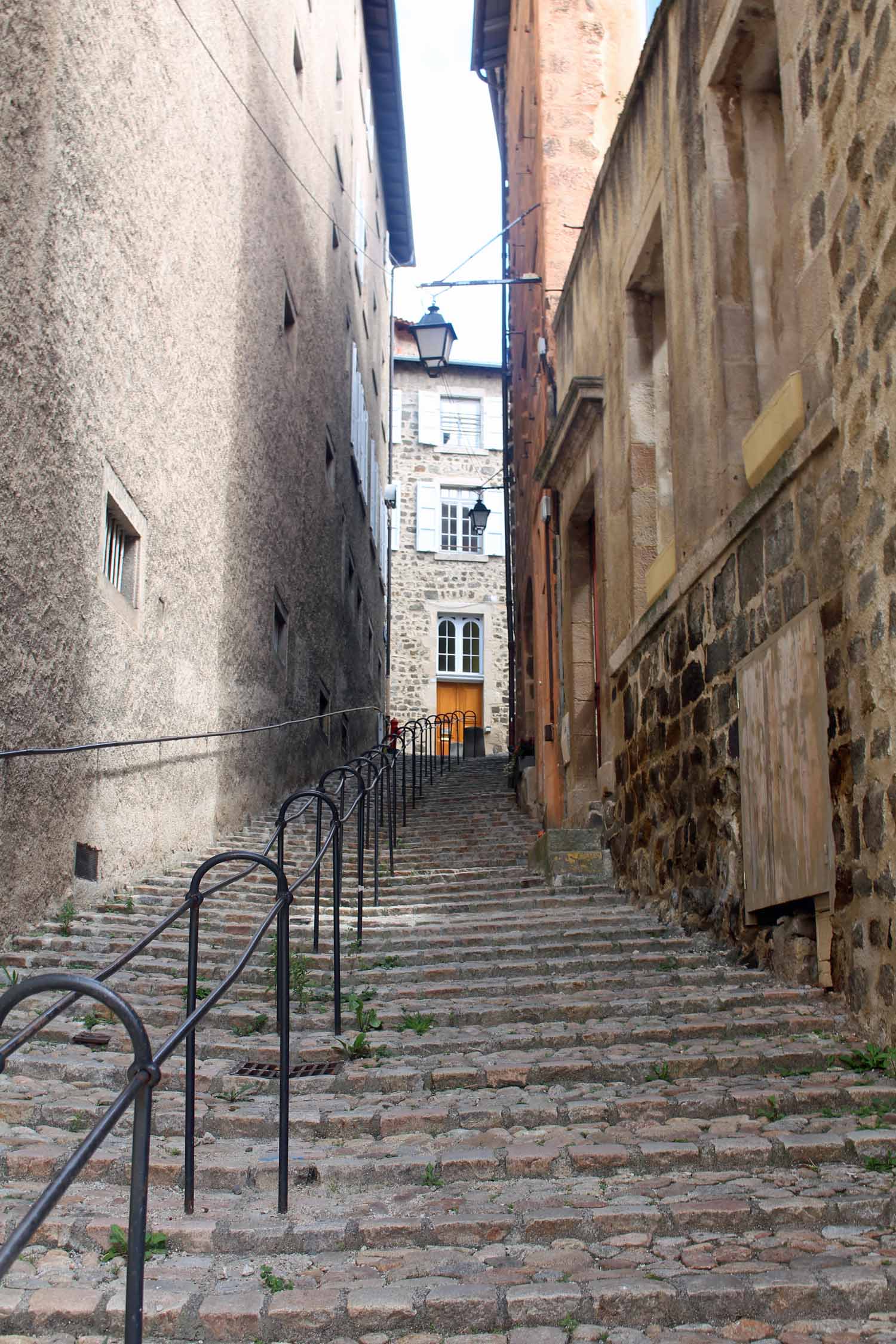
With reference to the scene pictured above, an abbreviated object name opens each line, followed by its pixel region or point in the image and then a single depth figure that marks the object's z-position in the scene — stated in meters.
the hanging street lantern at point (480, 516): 17.19
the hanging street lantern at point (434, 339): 11.97
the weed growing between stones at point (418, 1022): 4.76
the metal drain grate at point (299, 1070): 4.35
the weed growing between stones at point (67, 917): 6.17
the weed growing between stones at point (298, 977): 5.32
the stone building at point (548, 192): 11.34
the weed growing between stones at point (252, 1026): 4.93
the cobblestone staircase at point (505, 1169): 2.69
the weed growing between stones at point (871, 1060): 3.95
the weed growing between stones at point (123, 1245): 3.03
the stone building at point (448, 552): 26.86
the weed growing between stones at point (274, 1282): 2.83
